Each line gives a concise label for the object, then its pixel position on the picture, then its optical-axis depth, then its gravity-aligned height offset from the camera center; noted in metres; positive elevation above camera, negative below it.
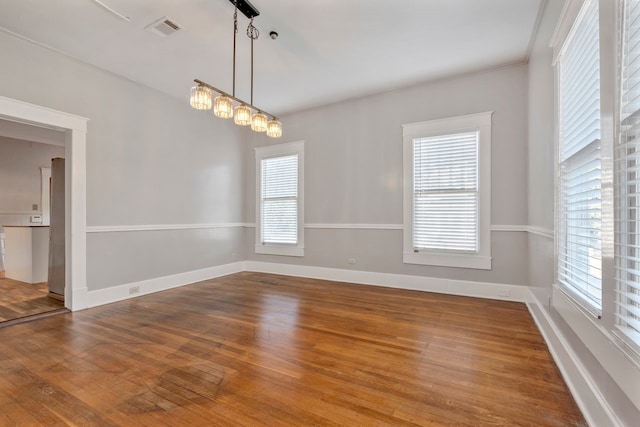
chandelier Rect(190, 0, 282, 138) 2.52 +0.98
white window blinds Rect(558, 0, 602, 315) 1.58 +0.32
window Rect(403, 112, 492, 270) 3.88 +0.32
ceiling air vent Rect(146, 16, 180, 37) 2.81 +1.82
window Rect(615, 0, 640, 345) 1.15 +0.13
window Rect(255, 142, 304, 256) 5.27 +0.28
